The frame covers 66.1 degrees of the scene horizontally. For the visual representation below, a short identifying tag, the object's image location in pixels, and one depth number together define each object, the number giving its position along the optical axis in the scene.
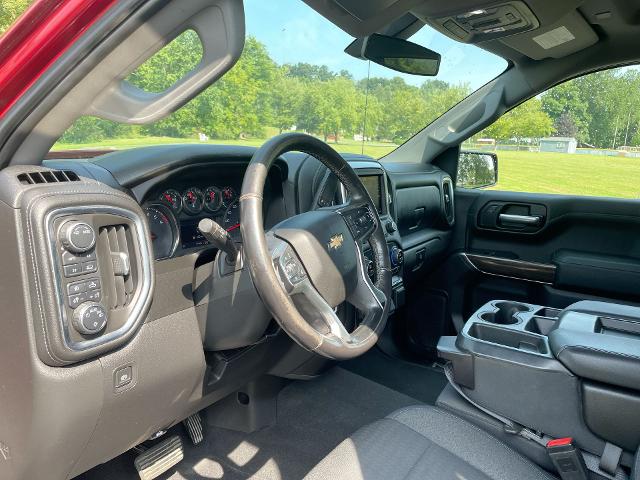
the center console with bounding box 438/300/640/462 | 1.30
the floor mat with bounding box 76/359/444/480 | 2.03
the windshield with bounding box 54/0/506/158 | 1.05
